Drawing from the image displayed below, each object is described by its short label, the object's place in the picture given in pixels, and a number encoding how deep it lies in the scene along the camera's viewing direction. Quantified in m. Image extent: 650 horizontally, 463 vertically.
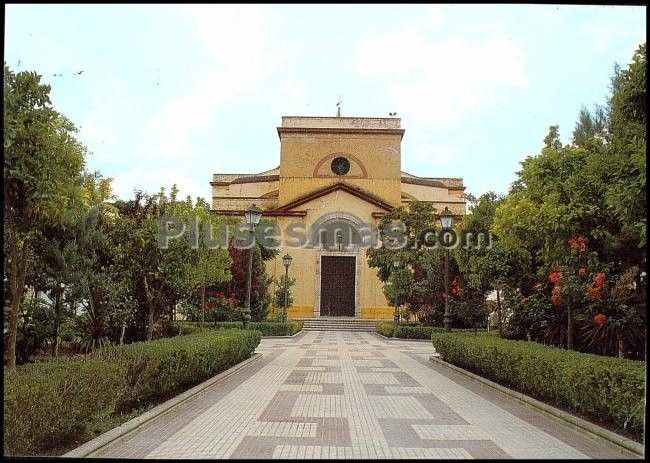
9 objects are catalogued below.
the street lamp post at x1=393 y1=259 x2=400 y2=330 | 30.21
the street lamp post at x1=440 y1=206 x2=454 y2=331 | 16.42
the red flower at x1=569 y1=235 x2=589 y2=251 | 10.01
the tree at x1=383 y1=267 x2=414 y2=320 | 29.28
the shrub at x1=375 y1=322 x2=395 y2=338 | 28.97
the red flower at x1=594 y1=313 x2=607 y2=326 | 10.39
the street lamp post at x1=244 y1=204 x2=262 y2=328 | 16.88
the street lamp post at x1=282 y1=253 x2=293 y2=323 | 31.67
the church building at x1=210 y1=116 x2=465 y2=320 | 39.16
